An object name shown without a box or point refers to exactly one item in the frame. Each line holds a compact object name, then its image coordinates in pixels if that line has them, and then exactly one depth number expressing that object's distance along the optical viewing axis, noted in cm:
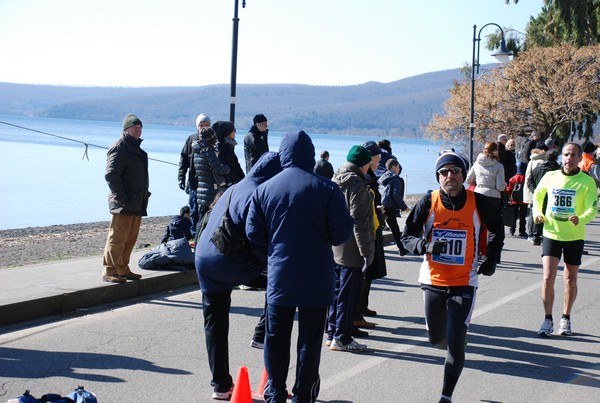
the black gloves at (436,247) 579
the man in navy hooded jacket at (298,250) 521
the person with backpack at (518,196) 1661
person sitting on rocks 1173
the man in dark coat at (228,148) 1116
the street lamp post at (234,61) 1370
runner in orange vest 588
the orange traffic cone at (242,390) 538
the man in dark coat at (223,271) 562
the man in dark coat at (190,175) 1180
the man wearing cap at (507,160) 1627
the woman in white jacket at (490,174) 1323
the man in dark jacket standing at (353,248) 740
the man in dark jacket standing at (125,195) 934
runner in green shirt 814
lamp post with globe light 2772
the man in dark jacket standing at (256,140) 1255
